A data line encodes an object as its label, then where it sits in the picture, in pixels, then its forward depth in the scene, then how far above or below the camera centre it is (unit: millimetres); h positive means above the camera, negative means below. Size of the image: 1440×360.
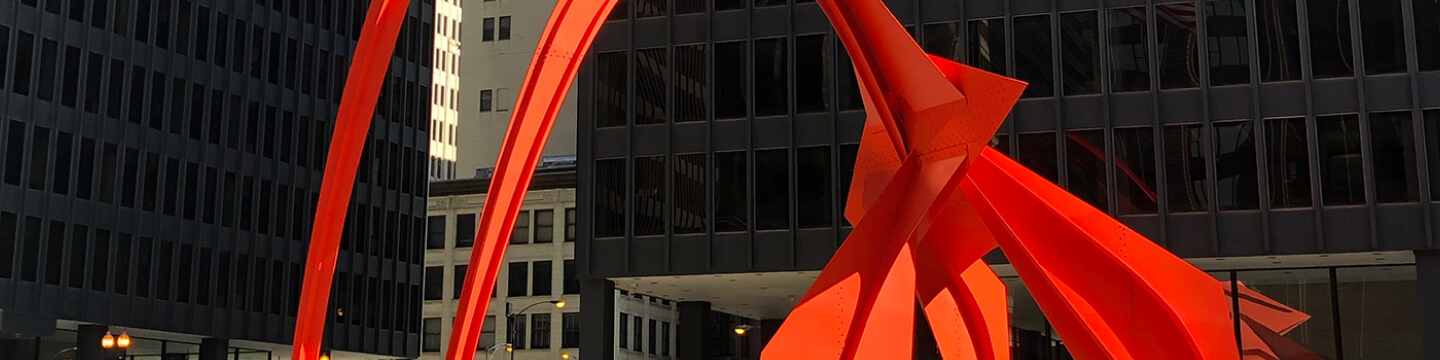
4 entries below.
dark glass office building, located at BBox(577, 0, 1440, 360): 39250 +4965
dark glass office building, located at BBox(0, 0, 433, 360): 50594 +5702
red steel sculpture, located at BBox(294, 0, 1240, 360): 16281 +1284
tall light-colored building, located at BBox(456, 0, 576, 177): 107188 +17678
